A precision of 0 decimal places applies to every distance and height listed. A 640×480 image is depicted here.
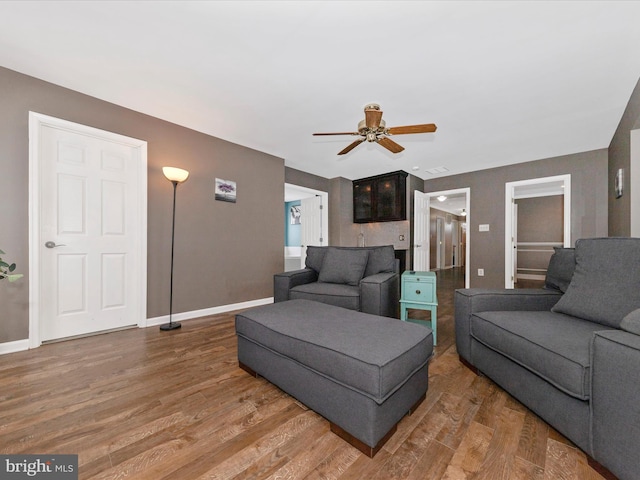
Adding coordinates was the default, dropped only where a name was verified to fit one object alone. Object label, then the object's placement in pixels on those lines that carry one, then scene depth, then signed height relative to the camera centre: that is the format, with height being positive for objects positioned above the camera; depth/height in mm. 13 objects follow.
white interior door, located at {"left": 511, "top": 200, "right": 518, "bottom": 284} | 4648 +69
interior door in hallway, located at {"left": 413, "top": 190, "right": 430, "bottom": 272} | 5375 +176
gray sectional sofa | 942 -510
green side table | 2410 -509
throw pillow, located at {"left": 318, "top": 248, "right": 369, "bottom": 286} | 2947 -322
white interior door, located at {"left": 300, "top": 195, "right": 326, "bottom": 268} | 5488 +369
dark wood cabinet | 5129 +865
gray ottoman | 1122 -628
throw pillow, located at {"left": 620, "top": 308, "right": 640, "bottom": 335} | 1002 -332
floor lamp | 2792 +669
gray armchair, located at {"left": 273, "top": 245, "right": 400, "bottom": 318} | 2484 -455
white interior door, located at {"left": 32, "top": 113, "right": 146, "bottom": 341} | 2361 +66
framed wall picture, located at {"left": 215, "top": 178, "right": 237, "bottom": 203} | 3498 +673
